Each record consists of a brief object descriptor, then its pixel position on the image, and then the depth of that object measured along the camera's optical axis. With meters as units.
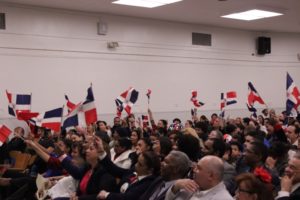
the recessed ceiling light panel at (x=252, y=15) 12.53
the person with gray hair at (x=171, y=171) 3.84
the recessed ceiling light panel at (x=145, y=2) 10.81
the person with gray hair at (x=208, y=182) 3.27
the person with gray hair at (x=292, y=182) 3.31
